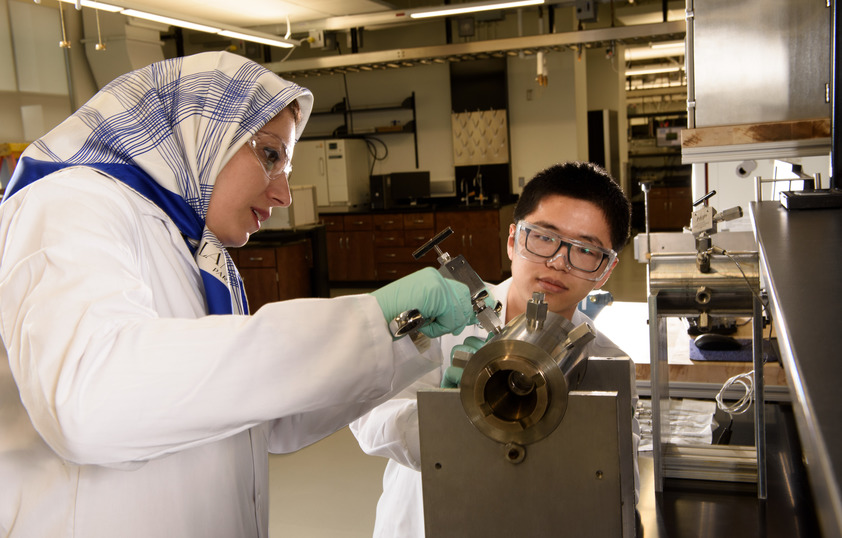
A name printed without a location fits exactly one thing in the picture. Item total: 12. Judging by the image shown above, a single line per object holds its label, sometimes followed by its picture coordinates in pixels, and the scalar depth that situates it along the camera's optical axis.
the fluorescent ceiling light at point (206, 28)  4.66
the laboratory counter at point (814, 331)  0.34
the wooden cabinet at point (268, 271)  6.56
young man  1.56
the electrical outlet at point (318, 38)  7.22
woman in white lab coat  0.82
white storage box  6.60
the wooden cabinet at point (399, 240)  8.10
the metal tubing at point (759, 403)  1.39
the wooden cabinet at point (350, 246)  8.38
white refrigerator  8.60
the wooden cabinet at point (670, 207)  12.05
